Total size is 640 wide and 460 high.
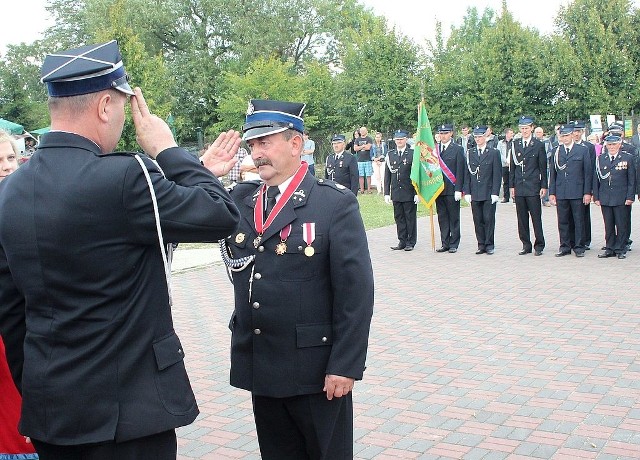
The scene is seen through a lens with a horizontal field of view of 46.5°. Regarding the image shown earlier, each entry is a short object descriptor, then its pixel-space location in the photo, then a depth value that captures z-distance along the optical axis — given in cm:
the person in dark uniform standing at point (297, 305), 313
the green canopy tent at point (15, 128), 938
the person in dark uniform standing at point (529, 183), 1197
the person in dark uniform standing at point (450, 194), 1274
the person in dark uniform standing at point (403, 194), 1302
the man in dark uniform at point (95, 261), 221
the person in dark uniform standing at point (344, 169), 1587
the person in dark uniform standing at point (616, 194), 1134
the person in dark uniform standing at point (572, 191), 1168
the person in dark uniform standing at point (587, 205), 1175
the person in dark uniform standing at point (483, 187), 1226
